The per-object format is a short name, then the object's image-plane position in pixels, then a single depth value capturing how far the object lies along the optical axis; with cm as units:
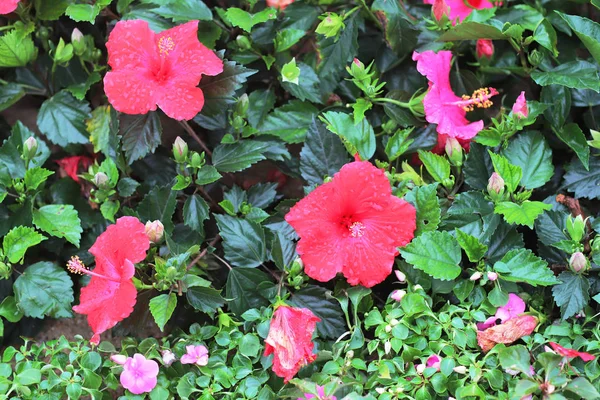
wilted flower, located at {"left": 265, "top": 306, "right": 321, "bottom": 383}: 134
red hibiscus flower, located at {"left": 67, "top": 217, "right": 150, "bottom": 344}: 138
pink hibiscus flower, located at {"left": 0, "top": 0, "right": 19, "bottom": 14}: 145
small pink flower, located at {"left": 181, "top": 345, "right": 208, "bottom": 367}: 138
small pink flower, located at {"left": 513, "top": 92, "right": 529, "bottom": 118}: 142
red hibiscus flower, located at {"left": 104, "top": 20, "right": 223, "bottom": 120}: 143
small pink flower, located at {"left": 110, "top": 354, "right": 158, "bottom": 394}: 137
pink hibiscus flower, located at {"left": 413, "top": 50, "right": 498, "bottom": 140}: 144
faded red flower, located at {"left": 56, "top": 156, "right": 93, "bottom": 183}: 155
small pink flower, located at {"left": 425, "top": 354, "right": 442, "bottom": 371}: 134
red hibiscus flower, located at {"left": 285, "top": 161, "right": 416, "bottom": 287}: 138
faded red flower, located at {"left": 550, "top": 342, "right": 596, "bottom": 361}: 132
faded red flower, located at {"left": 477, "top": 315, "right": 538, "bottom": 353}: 135
